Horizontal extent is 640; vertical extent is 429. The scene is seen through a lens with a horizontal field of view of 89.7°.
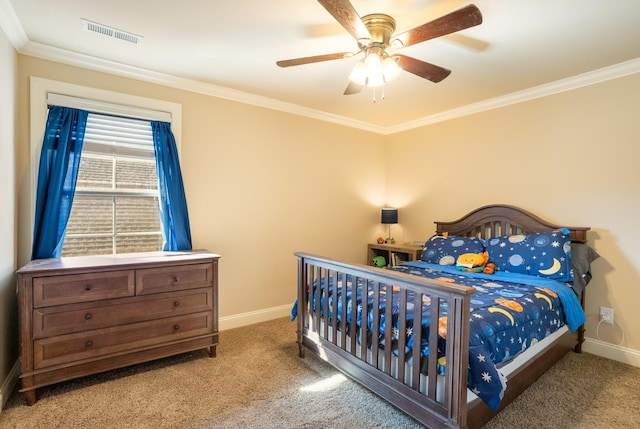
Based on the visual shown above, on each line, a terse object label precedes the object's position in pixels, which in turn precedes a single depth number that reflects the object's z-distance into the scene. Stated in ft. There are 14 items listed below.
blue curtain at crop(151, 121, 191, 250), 9.28
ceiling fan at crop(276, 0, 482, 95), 5.12
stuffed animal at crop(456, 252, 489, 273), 9.83
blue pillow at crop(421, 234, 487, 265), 10.50
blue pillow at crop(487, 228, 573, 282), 8.61
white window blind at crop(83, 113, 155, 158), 8.61
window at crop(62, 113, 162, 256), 8.61
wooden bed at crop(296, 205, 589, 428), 5.03
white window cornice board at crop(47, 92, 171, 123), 8.02
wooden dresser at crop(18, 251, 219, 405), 6.54
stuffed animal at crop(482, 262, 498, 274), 9.42
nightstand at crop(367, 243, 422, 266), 12.42
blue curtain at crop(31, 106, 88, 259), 7.72
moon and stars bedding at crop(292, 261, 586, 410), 5.19
